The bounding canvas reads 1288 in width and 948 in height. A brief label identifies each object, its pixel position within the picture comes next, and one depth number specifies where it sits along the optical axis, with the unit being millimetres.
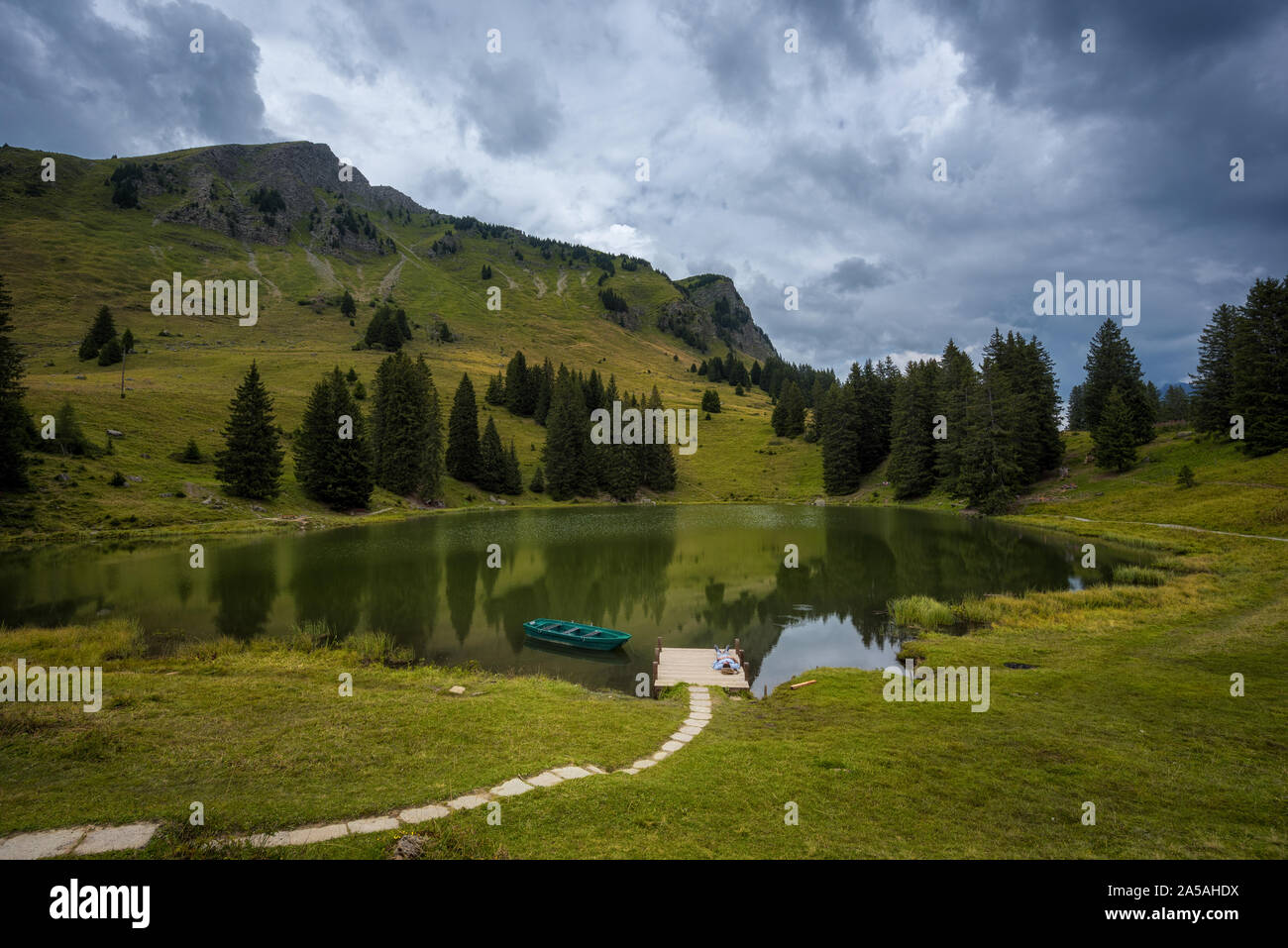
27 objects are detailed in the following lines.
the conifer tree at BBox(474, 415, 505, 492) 97375
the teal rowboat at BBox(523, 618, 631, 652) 24766
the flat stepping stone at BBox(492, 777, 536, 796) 9633
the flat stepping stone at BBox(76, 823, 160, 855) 7309
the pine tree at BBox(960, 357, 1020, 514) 74000
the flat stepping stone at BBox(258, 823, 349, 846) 7609
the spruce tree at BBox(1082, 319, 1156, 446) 86625
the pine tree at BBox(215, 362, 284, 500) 64562
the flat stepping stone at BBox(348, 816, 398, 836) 8086
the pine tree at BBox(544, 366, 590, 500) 103438
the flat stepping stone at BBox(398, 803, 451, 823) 8539
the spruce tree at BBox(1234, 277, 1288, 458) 59625
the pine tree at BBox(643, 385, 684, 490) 113812
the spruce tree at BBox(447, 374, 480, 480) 97375
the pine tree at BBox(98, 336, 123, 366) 100125
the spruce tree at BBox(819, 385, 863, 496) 106312
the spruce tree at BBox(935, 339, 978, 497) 82875
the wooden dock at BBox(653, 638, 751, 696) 20475
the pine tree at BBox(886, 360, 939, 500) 92562
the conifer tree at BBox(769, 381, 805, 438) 133000
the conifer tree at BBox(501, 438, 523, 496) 98625
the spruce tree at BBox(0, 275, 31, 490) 46250
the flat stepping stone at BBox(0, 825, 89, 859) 7191
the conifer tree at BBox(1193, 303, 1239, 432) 68875
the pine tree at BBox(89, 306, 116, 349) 103375
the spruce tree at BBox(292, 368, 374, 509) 71750
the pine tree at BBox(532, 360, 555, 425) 130875
